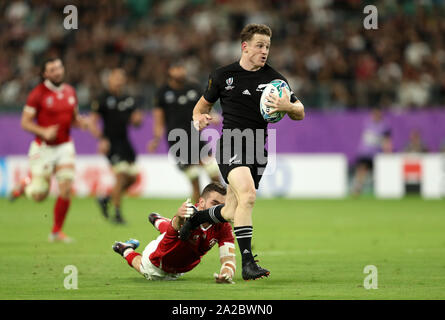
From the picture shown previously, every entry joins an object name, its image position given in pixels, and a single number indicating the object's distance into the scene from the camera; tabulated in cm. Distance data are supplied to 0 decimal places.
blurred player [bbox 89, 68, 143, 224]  1661
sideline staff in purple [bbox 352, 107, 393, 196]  2334
